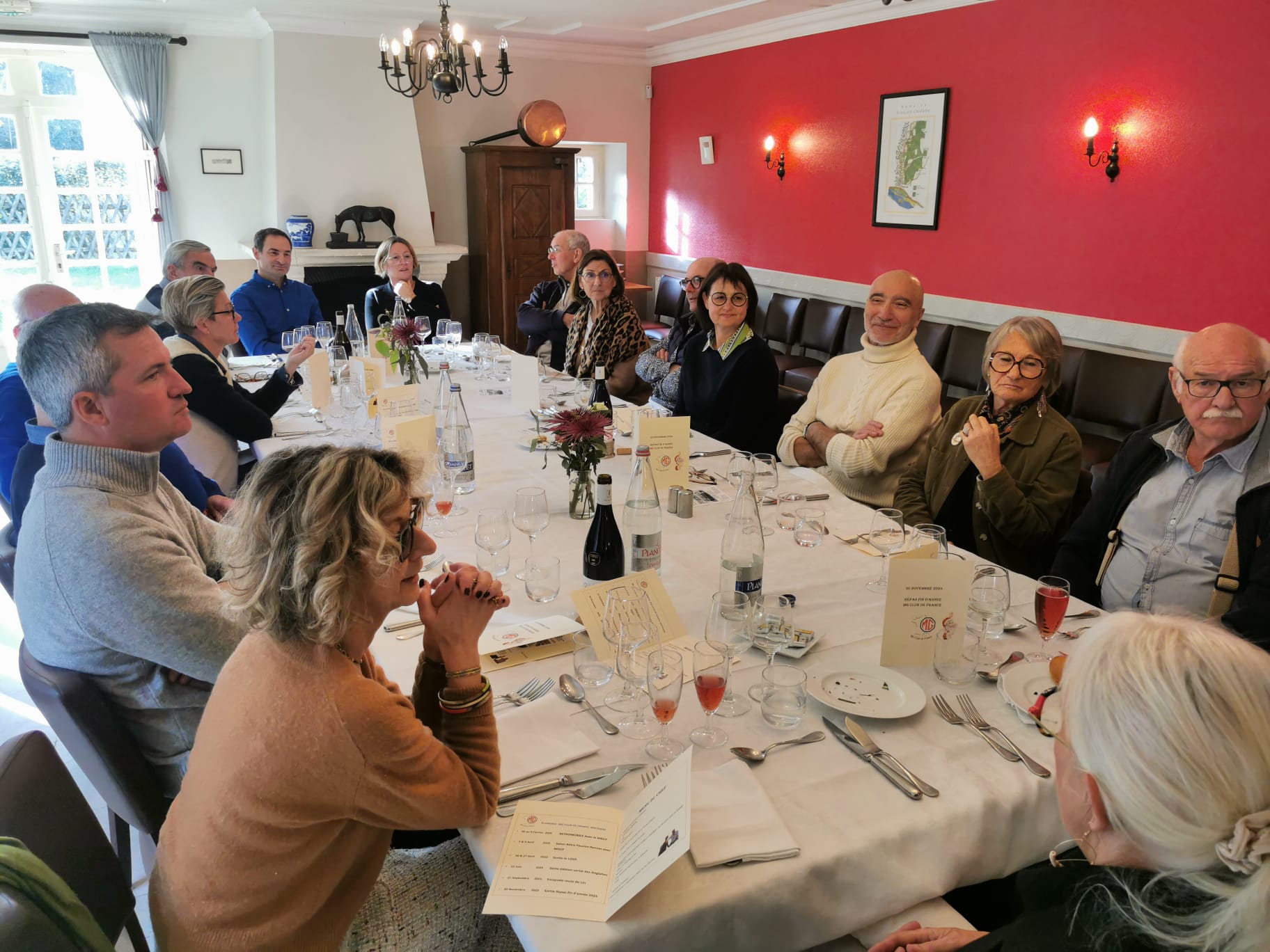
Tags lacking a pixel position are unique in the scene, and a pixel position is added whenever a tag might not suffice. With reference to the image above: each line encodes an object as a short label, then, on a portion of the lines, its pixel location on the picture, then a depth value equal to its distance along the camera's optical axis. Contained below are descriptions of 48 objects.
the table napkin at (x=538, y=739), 1.31
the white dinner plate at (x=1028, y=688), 1.41
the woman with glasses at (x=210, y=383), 2.98
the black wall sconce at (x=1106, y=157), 4.52
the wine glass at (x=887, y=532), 2.10
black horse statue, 7.08
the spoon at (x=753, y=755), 1.32
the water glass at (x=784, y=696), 1.40
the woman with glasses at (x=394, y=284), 5.33
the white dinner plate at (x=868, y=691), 1.44
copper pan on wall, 7.49
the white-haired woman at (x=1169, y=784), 0.81
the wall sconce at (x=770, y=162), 6.90
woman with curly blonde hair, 1.10
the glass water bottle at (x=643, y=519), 1.94
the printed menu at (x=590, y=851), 1.06
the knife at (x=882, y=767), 1.25
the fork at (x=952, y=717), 1.34
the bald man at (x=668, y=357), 3.98
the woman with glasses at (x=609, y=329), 4.52
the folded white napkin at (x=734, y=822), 1.14
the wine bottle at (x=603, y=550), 1.89
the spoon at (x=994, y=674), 1.55
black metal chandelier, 4.26
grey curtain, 6.52
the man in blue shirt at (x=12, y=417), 2.67
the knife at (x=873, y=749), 1.26
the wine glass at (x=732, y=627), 1.46
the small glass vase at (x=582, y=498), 2.33
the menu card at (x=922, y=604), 1.54
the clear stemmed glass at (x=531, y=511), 2.04
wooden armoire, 7.52
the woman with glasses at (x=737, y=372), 3.42
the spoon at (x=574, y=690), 1.47
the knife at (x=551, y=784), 1.25
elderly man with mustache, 1.99
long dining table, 1.08
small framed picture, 7.06
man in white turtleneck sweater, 2.96
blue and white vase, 6.91
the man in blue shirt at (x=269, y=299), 5.04
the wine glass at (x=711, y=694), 1.34
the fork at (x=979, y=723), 1.32
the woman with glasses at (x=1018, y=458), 2.40
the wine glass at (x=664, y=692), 1.28
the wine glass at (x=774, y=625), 1.63
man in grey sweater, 1.53
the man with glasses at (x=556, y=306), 5.22
